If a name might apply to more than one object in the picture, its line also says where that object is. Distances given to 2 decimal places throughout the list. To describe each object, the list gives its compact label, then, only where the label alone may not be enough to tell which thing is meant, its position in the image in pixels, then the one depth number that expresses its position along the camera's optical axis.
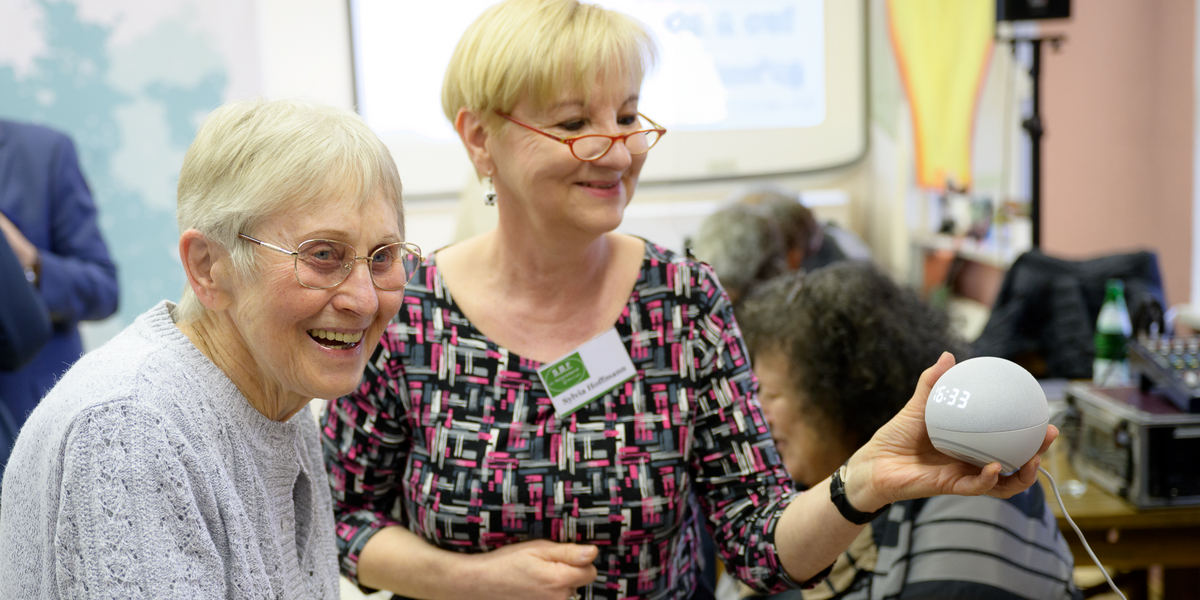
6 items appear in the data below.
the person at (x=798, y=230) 3.88
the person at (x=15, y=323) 1.83
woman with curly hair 1.41
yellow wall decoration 4.88
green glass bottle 2.74
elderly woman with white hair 0.84
